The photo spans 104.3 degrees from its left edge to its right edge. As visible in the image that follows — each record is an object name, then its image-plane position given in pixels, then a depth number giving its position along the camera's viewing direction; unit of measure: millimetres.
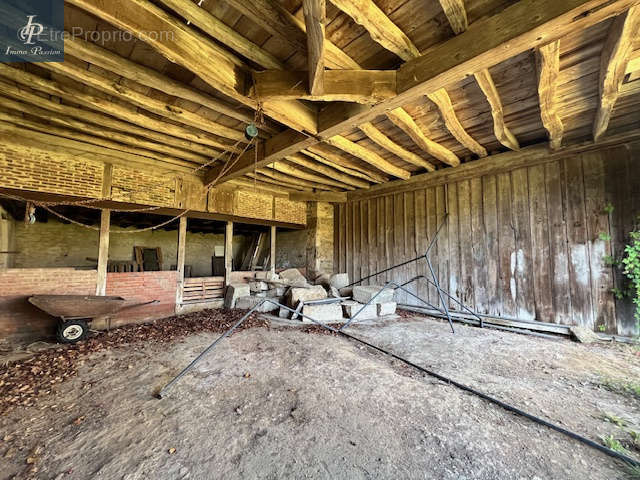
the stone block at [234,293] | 5363
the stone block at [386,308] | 4856
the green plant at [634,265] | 3055
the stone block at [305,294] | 4758
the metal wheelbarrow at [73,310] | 3303
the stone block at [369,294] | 4880
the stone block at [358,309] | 4633
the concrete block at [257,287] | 5660
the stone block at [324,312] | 4473
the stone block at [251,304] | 5148
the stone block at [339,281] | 5846
